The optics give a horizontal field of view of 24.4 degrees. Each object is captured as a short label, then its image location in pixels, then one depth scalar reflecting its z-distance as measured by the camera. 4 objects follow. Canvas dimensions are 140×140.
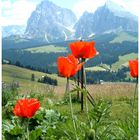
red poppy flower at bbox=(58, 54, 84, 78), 1.79
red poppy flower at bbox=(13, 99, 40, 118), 1.75
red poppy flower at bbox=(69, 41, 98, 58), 1.90
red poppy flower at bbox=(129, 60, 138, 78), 1.79
